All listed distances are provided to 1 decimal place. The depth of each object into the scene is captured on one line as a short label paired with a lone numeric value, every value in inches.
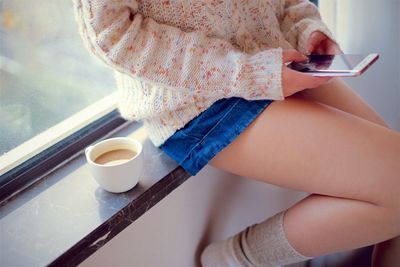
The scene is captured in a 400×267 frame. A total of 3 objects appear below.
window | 30.6
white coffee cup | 27.9
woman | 27.0
